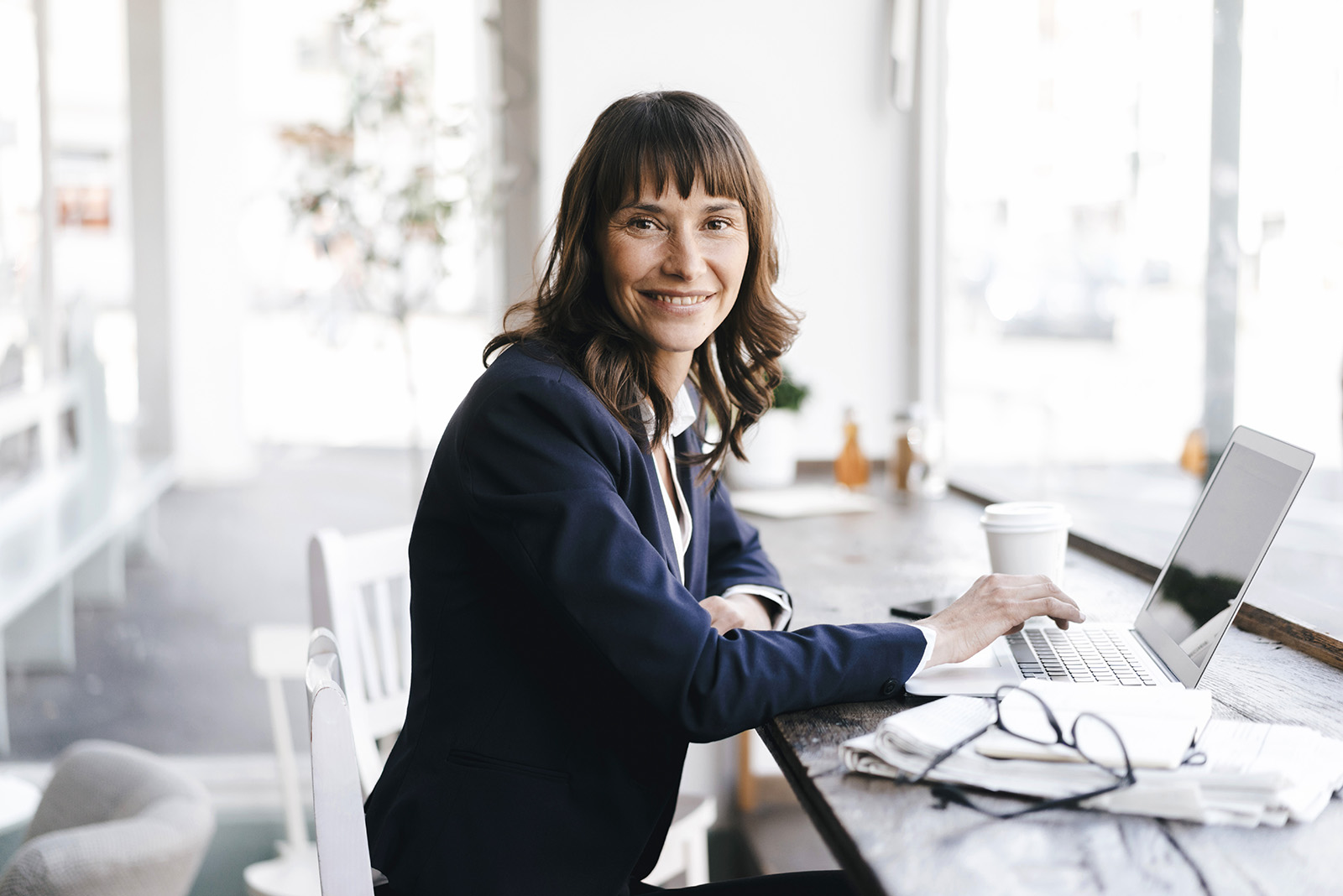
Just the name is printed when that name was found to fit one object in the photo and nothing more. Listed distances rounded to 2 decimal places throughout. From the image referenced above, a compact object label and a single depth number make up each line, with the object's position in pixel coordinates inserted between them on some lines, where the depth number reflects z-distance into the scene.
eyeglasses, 0.86
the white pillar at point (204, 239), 2.70
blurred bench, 2.67
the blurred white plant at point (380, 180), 2.68
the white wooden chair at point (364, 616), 1.60
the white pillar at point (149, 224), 2.68
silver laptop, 1.12
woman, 1.03
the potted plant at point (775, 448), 2.67
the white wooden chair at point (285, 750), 2.18
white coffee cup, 1.45
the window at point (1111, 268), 2.28
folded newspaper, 0.84
